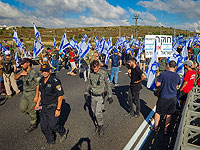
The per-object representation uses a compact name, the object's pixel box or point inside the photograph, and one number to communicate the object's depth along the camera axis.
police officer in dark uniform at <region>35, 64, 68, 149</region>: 3.30
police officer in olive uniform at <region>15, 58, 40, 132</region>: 3.94
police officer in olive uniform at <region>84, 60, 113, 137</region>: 3.76
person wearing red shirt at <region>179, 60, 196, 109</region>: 4.20
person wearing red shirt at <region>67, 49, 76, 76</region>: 10.73
